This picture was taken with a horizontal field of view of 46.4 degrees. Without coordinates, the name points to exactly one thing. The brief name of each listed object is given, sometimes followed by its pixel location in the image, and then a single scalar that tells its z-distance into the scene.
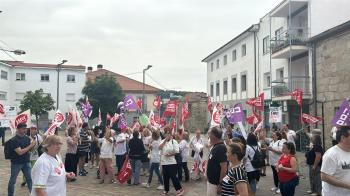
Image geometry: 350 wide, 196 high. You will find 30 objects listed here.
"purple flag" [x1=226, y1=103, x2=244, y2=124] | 11.70
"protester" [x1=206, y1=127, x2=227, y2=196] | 6.27
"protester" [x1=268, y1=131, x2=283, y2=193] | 10.91
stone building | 19.19
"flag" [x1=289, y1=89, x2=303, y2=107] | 19.50
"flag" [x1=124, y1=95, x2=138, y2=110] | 17.27
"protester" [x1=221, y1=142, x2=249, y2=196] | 4.73
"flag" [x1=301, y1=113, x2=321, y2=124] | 16.20
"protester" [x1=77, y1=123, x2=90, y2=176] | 14.09
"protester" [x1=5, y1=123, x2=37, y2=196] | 9.09
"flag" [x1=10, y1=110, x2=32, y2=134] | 11.34
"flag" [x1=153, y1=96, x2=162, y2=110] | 20.98
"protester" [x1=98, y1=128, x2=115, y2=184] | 12.73
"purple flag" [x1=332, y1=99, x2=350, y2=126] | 9.11
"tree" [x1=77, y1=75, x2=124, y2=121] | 44.28
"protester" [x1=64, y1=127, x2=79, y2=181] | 12.87
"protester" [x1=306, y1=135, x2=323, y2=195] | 9.94
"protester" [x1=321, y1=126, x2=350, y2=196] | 4.87
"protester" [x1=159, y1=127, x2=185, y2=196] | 10.69
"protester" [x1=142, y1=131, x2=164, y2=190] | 12.05
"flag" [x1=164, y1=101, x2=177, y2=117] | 17.09
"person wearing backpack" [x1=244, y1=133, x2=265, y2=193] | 9.02
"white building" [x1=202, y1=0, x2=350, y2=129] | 22.70
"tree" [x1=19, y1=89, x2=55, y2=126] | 44.47
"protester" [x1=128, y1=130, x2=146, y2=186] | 12.26
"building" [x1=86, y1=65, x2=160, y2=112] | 65.00
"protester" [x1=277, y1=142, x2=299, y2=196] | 7.71
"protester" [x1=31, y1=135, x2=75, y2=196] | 4.88
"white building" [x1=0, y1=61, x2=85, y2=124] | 53.75
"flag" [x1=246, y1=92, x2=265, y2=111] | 18.22
